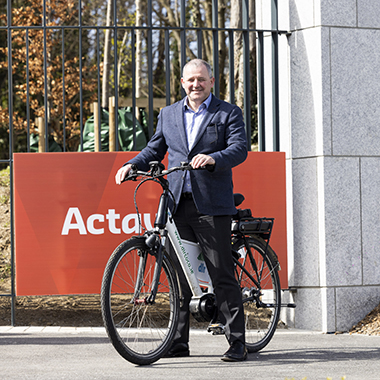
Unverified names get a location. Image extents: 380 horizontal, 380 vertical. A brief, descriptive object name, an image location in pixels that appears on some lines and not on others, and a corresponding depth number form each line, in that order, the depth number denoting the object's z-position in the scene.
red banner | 11.30
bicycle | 7.90
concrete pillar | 11.36
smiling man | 8.43
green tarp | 21.44
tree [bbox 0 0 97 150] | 29.13
